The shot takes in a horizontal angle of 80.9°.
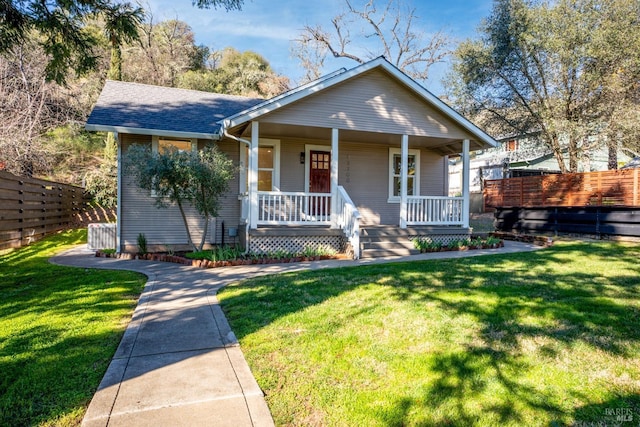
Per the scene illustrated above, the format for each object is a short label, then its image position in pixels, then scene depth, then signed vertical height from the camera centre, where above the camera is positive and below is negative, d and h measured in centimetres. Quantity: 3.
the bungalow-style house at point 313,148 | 938 +180
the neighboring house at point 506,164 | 2056 +336
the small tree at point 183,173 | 813 +77
